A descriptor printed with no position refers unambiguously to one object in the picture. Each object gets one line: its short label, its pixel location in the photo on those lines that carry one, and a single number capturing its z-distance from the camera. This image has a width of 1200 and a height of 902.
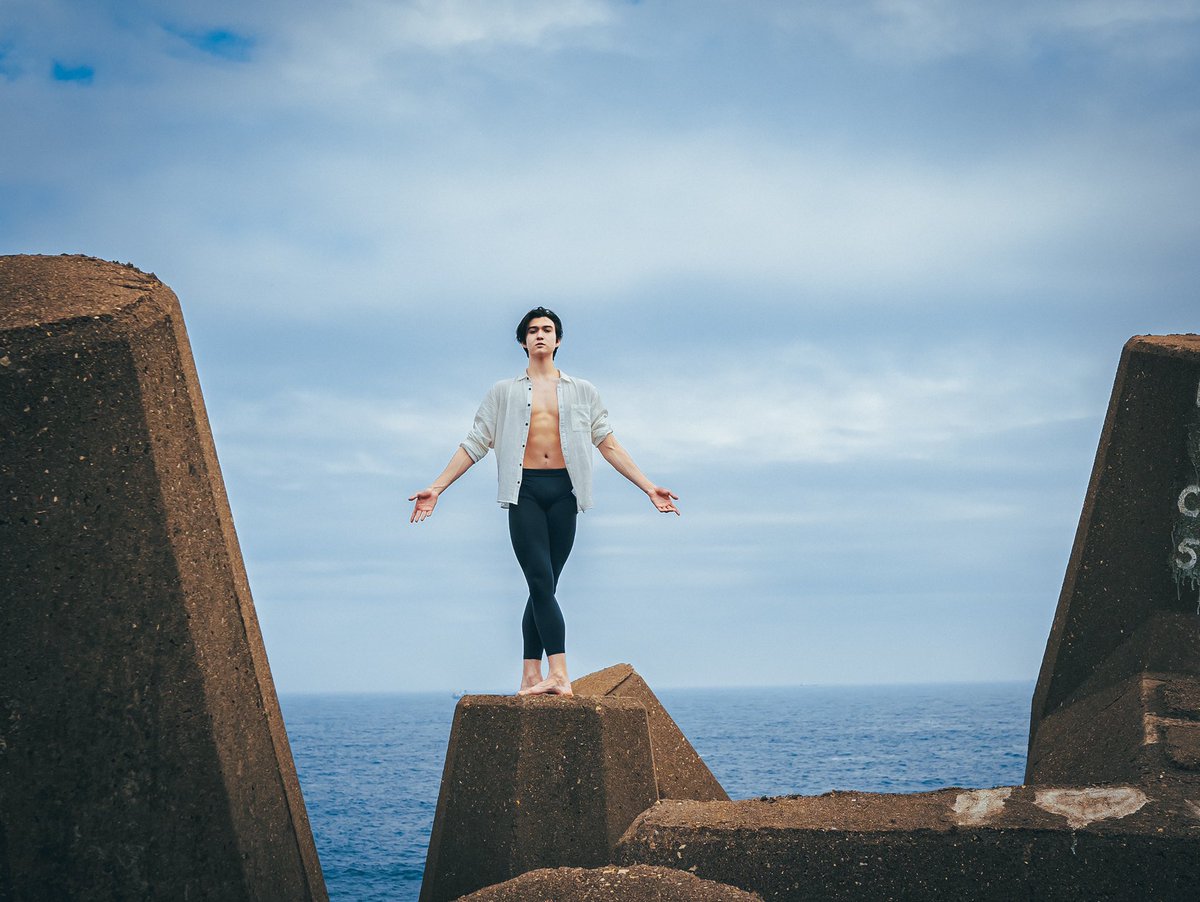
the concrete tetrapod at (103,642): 4.74
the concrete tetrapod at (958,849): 5.45
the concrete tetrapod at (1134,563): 7.37
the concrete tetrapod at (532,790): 6.21
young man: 6.92
